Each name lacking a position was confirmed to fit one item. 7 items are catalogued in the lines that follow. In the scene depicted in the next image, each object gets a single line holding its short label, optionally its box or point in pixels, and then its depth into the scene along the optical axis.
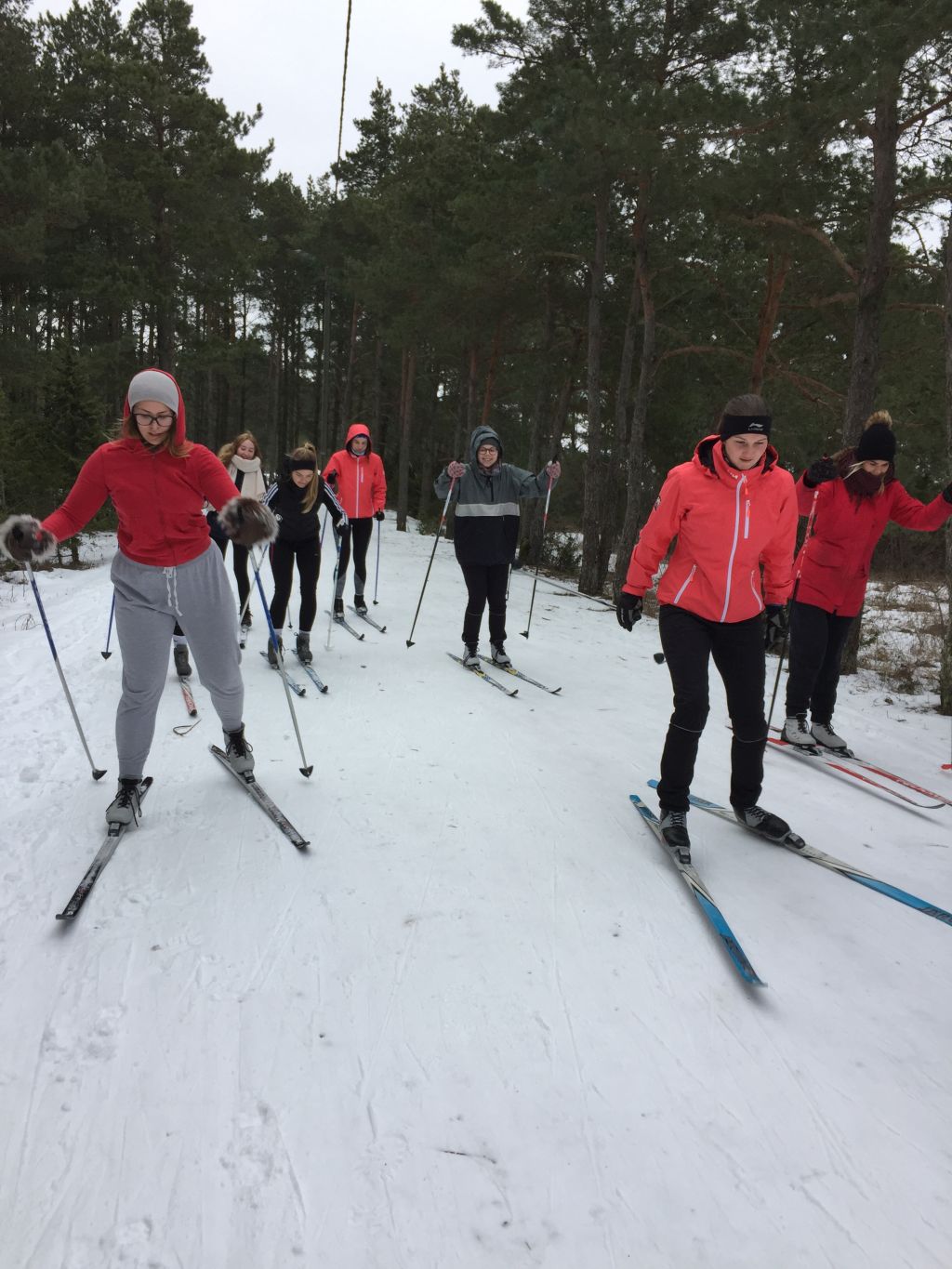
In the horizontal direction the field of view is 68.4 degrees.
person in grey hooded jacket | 6.65
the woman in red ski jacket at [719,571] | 3.39
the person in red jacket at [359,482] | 8.45
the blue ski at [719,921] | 2.60
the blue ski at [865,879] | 3.08
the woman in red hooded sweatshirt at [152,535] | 3.27
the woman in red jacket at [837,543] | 4.98
